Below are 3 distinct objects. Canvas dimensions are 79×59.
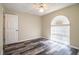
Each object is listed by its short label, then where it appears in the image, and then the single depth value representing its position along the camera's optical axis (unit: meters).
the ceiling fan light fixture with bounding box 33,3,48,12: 2.20
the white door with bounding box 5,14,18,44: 2.16
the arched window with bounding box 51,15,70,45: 2.25
